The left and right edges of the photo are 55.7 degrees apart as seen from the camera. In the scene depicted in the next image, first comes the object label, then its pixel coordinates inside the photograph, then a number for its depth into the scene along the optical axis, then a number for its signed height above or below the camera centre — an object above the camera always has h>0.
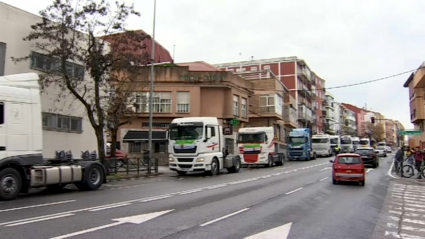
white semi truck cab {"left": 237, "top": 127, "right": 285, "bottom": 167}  32.25 -0.10
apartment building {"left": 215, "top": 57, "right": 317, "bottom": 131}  76.43 +13.69
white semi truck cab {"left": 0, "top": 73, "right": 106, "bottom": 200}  12.64 +0.07
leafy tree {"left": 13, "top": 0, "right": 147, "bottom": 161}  20.34 +5.14
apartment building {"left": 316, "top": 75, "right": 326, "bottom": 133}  101.82 +9.77
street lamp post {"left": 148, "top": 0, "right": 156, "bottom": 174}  24.30 +1.11
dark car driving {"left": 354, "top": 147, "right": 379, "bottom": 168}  32.16 -1.05
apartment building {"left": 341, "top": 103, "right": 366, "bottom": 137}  155.11 +10.48
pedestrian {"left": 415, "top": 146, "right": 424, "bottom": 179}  24.03 -1.00
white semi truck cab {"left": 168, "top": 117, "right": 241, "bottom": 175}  22.94 +0.02
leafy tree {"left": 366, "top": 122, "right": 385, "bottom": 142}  121.81 +3.60
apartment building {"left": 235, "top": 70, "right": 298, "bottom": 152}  52.09 +5.38
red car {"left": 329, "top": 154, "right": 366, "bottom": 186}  18.56 -1.25
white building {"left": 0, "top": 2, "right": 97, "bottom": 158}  19.92 +2.53
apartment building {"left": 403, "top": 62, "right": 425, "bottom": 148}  44.94 +5.16
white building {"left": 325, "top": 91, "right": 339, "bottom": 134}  114.51 +8.96
